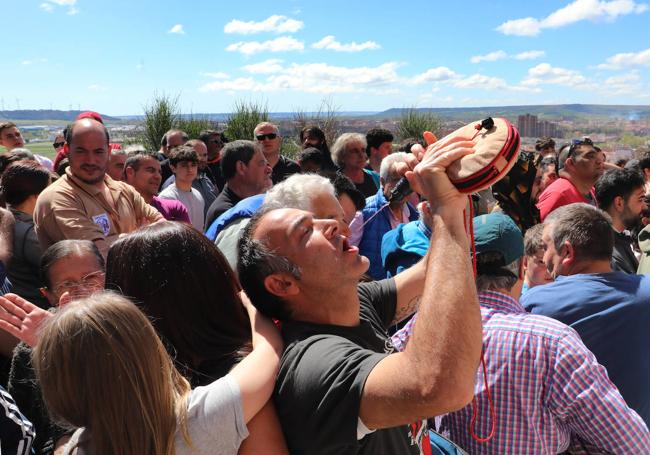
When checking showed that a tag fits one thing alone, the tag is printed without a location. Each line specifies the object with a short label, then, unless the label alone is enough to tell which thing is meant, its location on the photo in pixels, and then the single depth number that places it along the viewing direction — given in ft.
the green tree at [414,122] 41.27
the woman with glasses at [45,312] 5.27
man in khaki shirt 10.54
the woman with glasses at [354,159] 19.69
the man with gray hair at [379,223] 11.71
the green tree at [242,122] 38.32
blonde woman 3.72
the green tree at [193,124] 38.24
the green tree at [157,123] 36.63
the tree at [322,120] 41.14
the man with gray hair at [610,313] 7.11
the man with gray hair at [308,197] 5.62
